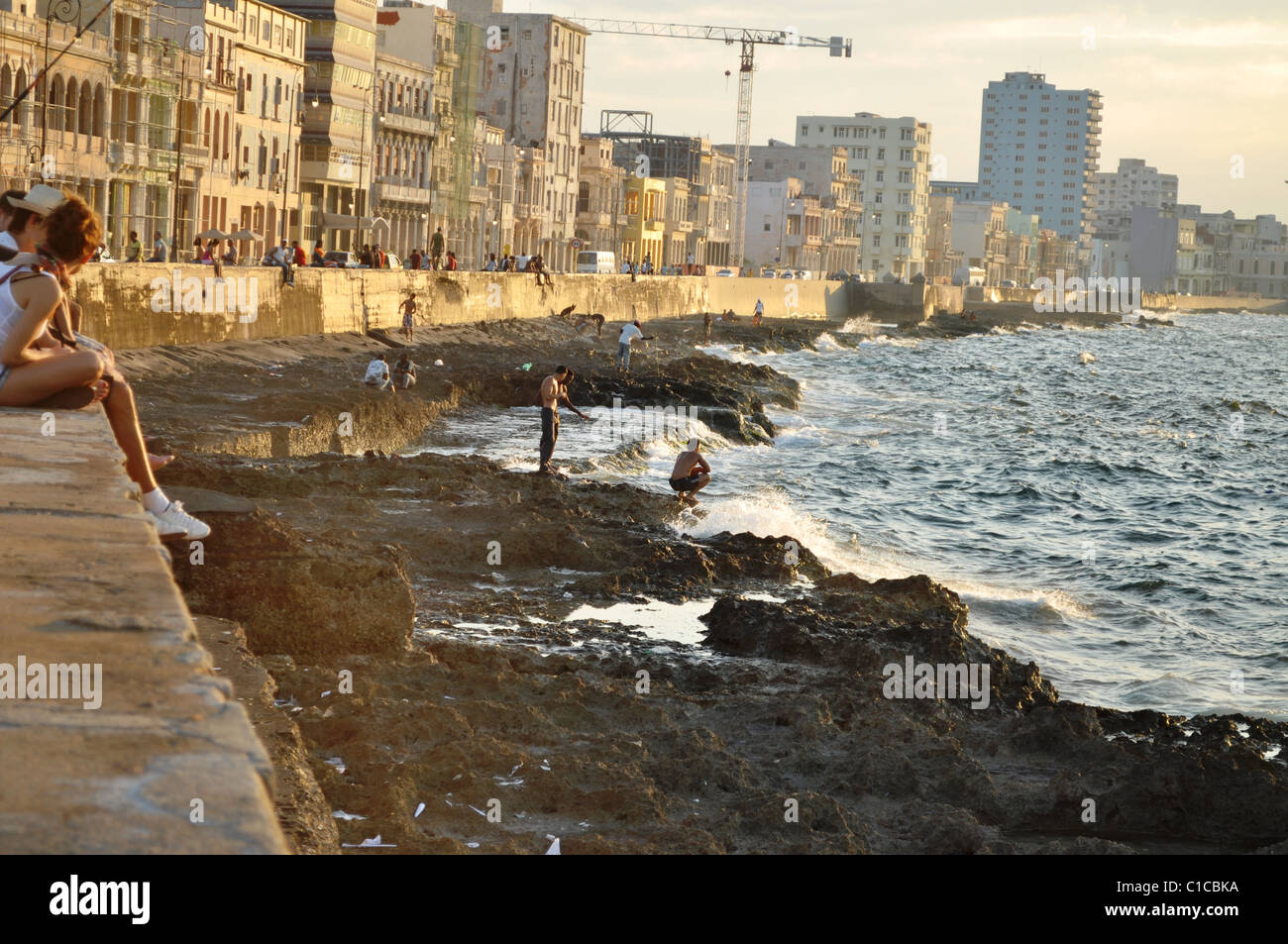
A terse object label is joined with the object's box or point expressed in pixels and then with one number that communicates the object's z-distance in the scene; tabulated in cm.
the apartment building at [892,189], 19250
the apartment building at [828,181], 17688
